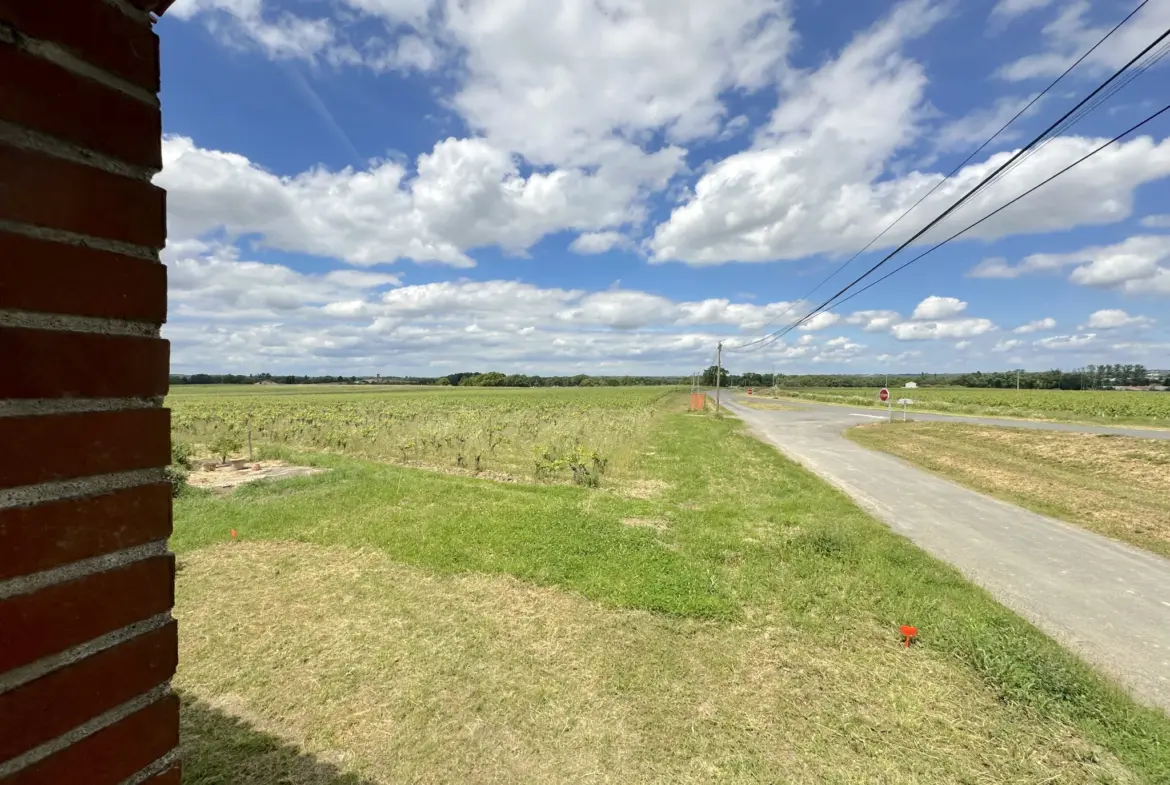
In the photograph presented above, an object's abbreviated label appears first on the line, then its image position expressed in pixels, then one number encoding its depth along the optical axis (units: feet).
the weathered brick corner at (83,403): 2.63
